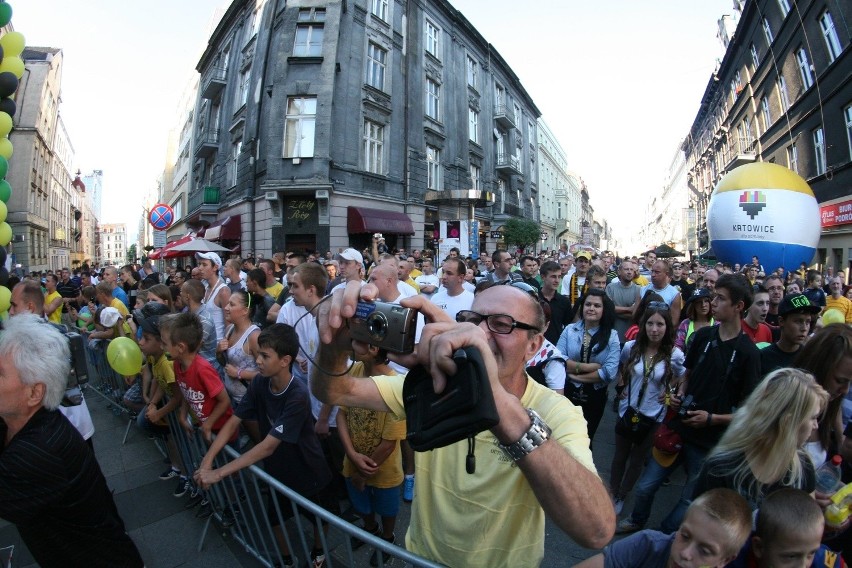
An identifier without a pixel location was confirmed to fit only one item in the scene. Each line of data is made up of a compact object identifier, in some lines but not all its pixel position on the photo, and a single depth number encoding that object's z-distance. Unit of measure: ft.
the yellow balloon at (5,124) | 12.83
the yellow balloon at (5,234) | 13.03
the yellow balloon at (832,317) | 15.73
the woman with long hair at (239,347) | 13.46
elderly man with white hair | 6.51
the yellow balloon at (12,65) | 13.12
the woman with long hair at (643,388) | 12.15
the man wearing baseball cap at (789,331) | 10.66
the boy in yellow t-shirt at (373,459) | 9.89
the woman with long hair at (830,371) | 8.10
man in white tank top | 17.70
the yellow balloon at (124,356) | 13.42
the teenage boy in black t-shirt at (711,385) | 10.25
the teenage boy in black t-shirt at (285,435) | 9.19
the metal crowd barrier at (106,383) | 19.93
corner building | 57.06
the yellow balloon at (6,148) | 13.32
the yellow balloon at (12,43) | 13.20
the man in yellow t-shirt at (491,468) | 3.86
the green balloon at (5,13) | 12.82
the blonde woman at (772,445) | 6.51
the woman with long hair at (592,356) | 13.20
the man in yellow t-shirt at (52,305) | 24.89
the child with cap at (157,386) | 12.57
